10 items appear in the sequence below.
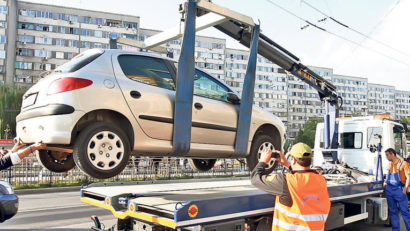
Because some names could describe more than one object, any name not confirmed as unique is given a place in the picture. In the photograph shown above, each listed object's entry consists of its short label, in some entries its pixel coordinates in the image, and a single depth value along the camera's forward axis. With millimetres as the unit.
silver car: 3617
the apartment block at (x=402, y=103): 116000
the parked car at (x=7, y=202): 5582
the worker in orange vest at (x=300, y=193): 3346
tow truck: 3576
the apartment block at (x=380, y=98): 104000
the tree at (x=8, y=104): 42844
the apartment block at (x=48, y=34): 51250
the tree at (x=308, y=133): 70188
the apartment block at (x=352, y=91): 95375
